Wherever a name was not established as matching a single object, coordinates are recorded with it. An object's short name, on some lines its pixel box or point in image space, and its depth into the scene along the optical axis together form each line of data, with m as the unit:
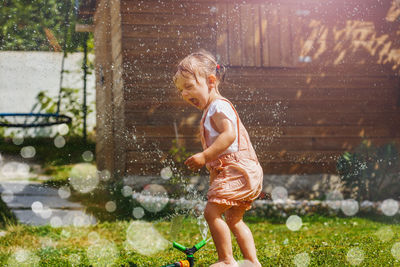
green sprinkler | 2.47
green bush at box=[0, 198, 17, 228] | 5.06
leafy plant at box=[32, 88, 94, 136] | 11.81
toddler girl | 2.44
